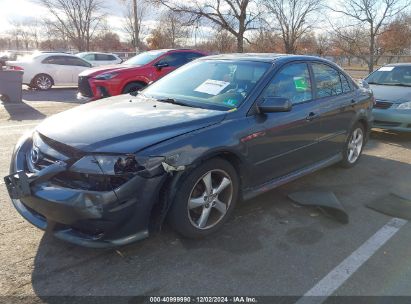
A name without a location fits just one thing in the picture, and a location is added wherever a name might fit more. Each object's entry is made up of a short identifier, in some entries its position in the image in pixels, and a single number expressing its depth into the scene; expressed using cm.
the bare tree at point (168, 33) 2775
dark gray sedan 281
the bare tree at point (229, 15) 2695
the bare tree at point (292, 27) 3416
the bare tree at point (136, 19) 2711
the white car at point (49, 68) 1538
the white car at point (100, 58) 2006
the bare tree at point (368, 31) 1971
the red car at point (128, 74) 953
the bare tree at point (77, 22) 5309
